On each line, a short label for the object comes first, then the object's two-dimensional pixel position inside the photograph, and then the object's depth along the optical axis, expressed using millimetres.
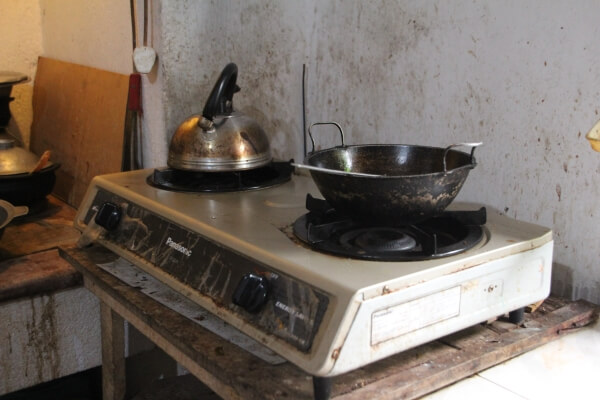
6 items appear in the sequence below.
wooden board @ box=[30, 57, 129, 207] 1888
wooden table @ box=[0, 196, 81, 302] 1544
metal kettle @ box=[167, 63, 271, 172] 1367
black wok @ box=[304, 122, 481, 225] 938
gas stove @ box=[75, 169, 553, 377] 847
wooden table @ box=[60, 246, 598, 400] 896
